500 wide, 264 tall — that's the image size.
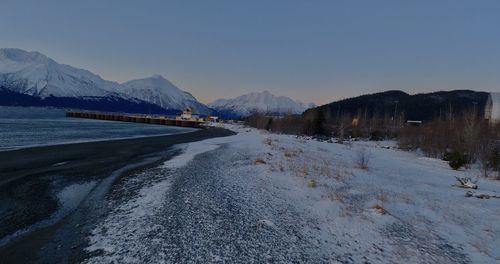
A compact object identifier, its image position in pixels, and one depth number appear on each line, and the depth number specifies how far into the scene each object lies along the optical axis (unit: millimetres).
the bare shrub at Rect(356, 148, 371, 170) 18516
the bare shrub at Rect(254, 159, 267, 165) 17391
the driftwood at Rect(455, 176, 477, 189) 13660
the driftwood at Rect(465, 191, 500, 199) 11557
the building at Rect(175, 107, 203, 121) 152000
